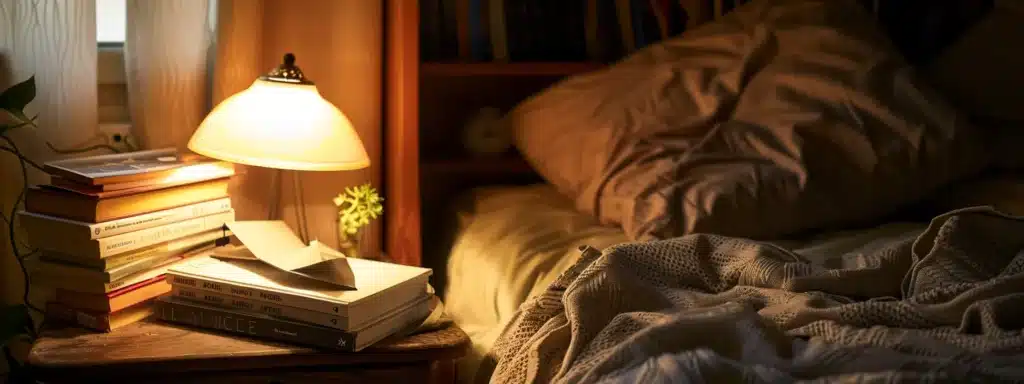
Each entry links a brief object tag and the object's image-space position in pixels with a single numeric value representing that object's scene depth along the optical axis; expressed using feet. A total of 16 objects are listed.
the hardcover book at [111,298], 4.13
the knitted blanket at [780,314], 2.71
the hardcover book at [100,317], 4.15
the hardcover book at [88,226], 4.09
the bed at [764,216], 2.89
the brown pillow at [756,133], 4.50
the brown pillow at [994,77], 5.35
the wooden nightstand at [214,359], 3.81
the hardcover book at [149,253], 4.16
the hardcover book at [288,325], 3.95
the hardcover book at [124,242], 4.10
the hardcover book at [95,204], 4.10
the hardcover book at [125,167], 4.12
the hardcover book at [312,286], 3.93
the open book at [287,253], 4.08
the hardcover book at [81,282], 4.13
